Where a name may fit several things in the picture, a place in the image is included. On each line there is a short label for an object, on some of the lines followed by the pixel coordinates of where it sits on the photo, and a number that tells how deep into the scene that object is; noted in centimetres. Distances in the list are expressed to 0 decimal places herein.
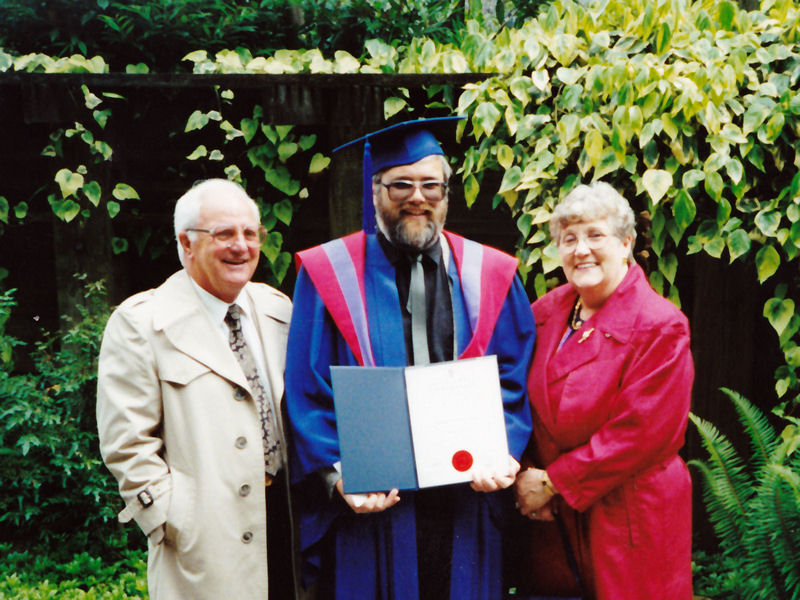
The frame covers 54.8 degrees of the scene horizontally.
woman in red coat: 226
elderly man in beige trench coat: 216
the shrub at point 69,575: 342
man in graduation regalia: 231
